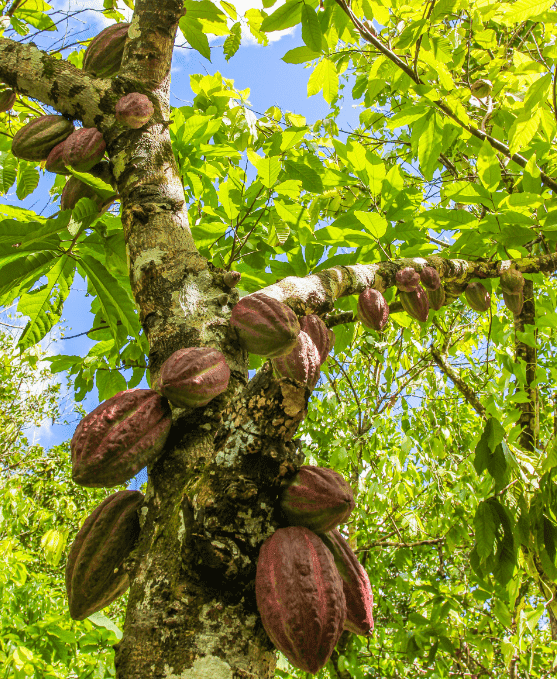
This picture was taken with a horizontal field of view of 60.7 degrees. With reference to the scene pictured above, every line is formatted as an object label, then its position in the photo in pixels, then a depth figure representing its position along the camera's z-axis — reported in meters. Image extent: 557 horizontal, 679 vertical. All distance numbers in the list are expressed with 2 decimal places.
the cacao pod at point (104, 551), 0.76
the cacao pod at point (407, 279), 1.42
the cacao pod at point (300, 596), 0.61
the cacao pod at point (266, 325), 0.82
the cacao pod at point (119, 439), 0.78
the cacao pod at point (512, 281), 1.69
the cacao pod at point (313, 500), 0.69
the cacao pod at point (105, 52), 1.41
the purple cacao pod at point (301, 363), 0.71
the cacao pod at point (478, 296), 1.79
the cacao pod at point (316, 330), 1.03
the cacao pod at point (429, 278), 1.49
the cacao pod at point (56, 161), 1.25
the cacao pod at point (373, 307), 1.32
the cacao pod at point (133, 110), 1.17
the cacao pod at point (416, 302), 1.49
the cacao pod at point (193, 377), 0.77
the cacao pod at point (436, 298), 1.60
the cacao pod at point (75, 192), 1.28
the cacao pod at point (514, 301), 1.78
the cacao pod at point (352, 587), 0.80
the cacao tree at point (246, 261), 0.63
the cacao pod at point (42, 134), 1.32
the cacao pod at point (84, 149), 1.18
